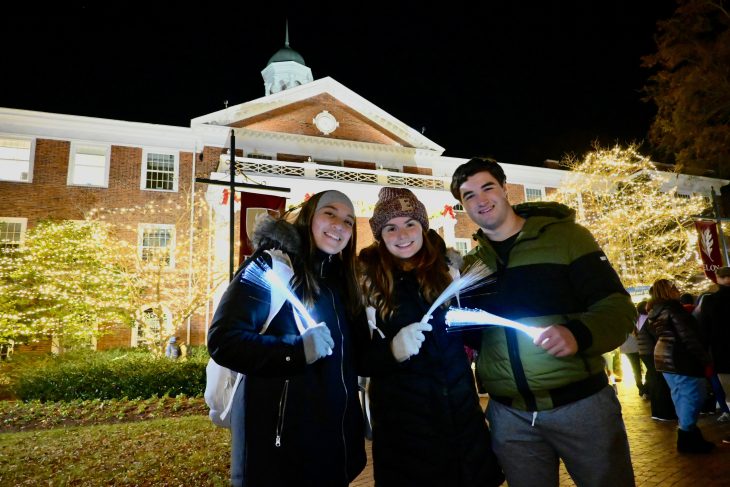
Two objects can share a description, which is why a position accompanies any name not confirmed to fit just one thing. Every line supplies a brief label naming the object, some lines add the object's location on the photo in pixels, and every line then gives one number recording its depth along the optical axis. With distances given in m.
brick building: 17.28
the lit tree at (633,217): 17.17
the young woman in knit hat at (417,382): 2.25
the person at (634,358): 8.92
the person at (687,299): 8.05
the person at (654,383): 6.89
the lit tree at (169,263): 14.68
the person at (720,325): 5.69
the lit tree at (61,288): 13.44
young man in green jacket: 2.08
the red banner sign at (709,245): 11.09
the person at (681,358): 5.35
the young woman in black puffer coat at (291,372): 1.89
